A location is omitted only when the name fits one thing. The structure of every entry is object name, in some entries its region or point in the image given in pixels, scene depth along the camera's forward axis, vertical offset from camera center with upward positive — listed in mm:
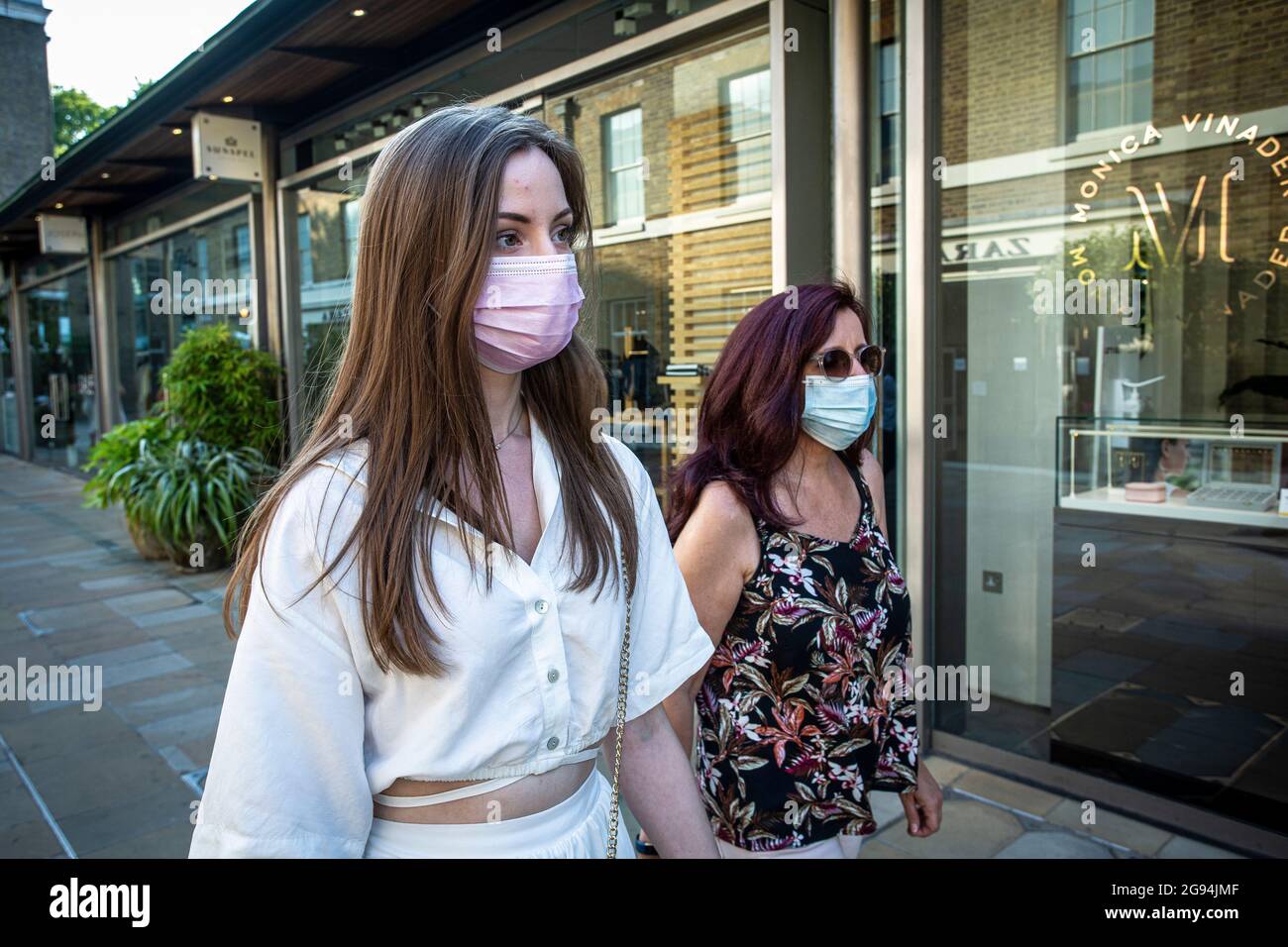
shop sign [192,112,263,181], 8398 +2352
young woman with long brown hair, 1092 -235
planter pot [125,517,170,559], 8588 -1316
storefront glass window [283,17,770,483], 4684 +966
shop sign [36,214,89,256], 13797 +2582
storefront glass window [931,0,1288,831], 3416 -38
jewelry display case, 3383 -356
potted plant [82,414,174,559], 8617 -544
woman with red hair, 1886 -456
